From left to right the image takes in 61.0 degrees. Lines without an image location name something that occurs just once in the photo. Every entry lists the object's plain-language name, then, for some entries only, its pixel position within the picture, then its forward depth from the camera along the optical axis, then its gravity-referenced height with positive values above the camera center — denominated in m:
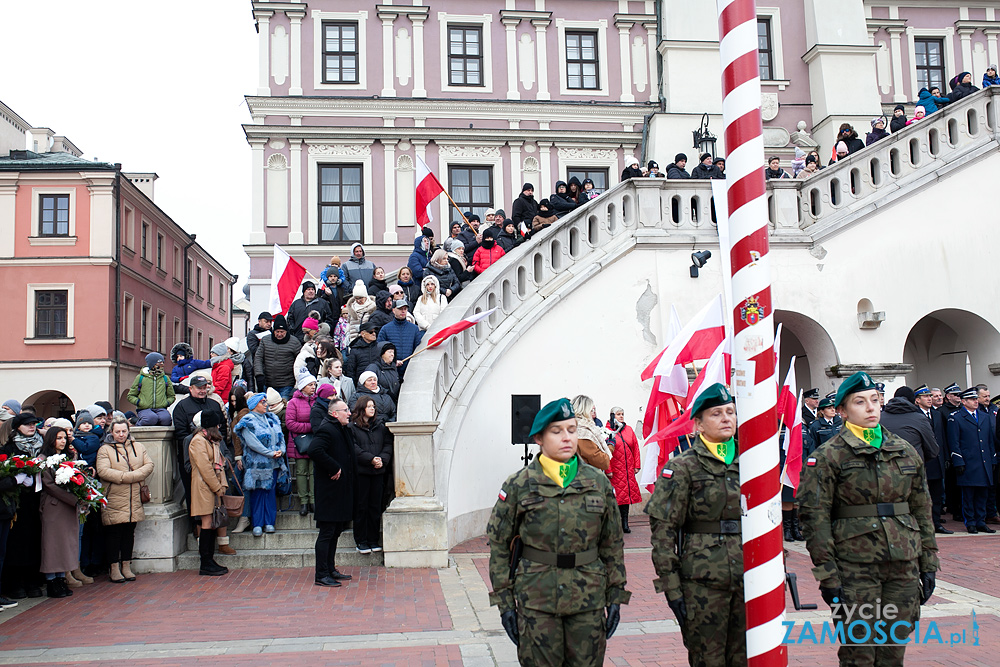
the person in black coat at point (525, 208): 16.12 +3.85
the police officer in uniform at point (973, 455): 12.33 -0.83
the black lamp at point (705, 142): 17.62 +5.50
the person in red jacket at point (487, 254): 15.45 +2.87
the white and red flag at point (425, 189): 17.50 +4.61
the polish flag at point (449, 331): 11.67 +1.12
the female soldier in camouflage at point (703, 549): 4.73 -0.81
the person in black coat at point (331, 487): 9.34 -0.79
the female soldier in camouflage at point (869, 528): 4.94 -0.75
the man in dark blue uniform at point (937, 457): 12.41 -0.85
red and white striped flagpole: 4.13 +0.31
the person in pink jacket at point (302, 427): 10.98 -0.13
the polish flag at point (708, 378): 8.74 +0.29
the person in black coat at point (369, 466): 10.18 -0.61
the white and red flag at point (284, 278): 18.11 +2.98
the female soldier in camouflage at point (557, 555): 4.57 -0.80
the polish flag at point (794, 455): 8.80 -0.54
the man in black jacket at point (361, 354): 12.70 +0.92
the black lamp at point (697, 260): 14.52 +2.48
